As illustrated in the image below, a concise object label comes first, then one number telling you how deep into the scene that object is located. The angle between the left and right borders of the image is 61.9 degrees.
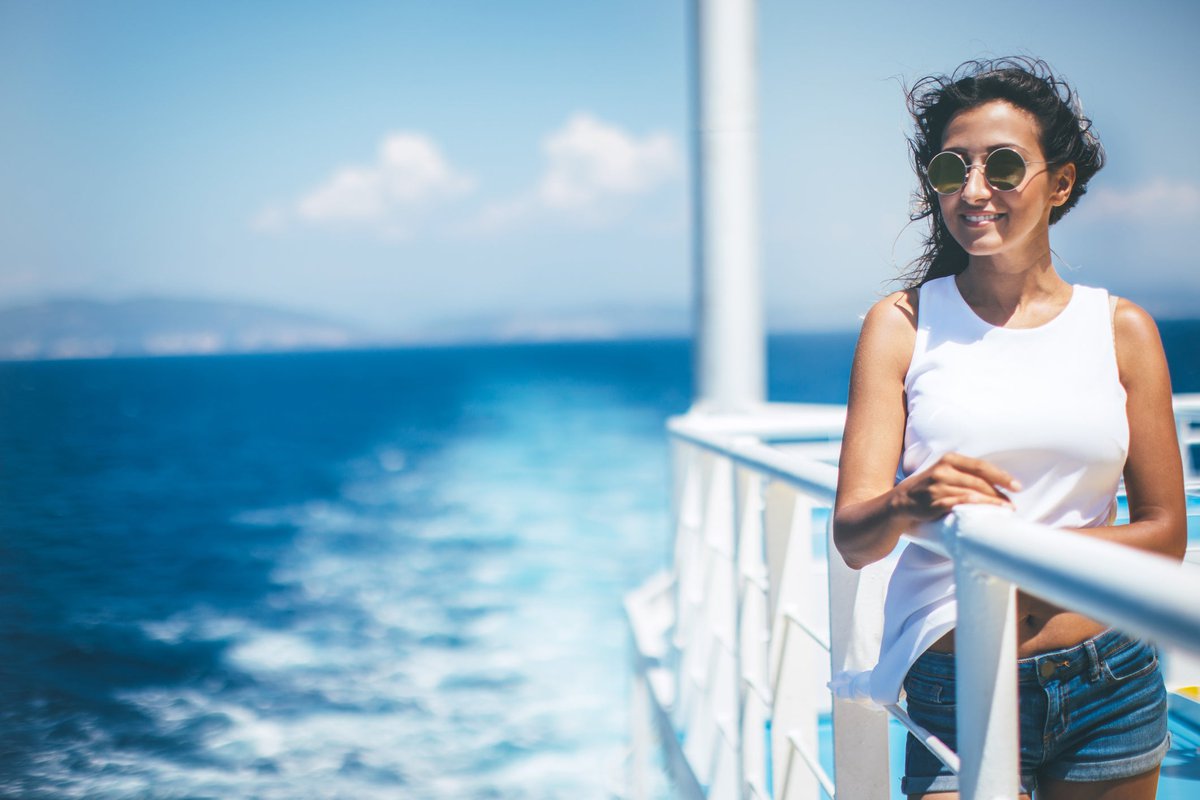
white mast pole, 3.26
